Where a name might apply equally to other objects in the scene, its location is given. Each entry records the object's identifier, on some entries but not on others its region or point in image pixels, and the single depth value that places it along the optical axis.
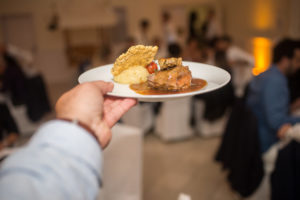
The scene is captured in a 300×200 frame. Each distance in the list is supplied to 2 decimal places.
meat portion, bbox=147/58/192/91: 0.77
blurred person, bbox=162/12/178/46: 5.66
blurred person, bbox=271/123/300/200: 1.50
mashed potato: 0.82
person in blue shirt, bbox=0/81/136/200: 0.39
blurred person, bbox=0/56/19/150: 2.32
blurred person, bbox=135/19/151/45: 5.20
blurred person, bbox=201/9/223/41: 6.40
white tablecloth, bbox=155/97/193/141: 3.12
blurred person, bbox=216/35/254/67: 2.53
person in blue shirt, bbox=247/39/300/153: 1.67
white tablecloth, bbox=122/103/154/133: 3.20
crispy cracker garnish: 0.77
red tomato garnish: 0.83
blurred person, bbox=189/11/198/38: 6.81
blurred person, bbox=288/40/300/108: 2.05
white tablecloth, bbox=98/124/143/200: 1.51
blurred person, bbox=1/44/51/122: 3.25
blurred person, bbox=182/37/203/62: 2.40
